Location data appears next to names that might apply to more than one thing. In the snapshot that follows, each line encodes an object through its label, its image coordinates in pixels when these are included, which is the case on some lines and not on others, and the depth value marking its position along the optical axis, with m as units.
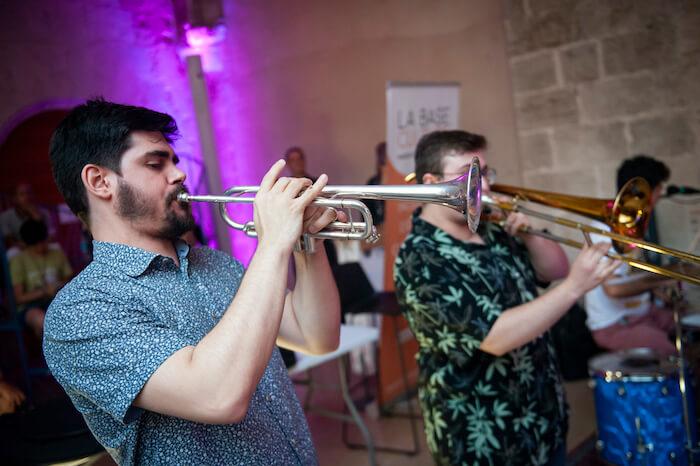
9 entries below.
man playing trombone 1.99
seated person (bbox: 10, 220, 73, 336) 3.90
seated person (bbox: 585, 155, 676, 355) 3.57
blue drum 2.88
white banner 4.12
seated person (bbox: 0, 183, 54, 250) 3.96
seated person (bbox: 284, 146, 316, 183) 5.44
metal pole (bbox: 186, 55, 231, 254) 5.34
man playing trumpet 1.23
